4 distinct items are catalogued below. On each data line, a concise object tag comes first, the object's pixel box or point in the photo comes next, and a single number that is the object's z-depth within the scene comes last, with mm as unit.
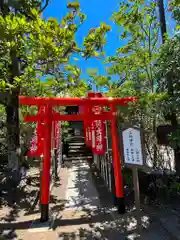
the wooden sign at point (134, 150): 2967
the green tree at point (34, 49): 3357
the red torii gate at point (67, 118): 4070
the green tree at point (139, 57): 4273
